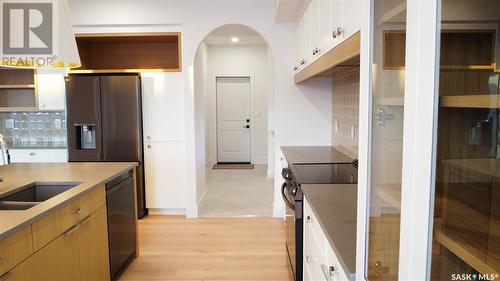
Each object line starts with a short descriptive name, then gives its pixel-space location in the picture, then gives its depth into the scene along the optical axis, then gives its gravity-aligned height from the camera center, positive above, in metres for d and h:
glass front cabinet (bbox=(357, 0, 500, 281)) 0.65 -0.04
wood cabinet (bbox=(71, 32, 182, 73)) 4.89 +0.91
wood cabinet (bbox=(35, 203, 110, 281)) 1.78 -0.78
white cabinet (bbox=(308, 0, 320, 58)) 2.55 +0.69
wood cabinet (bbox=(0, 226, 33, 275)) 1.42 -0.55
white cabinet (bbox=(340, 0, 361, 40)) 1.51 +0.46
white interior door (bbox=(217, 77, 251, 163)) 7.95 -0.03
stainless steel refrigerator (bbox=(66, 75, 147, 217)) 4.17 +0.04
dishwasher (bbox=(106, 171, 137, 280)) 2.67 -0.83
